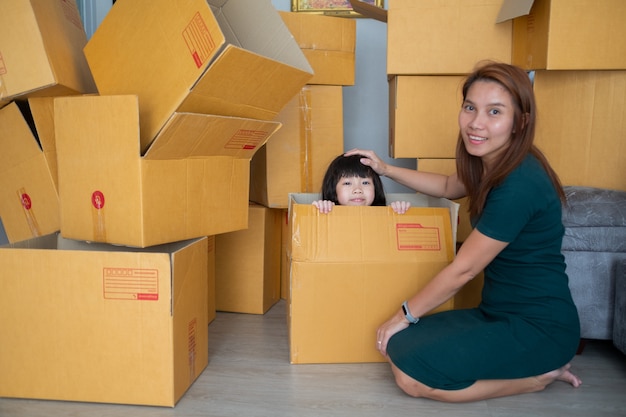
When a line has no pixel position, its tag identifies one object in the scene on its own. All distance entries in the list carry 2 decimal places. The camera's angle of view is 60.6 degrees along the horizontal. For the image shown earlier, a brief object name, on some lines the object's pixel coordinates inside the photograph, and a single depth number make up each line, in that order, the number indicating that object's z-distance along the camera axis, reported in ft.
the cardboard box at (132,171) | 4.11
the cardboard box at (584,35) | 5.46
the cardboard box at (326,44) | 6.25
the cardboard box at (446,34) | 6.10
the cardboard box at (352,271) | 4.90
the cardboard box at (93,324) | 4.15
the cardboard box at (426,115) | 6.40
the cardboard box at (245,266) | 6.50
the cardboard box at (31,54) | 4.85
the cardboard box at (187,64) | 4.05
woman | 4.20
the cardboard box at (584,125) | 5.85
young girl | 5.78
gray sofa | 5.08
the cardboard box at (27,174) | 5.08
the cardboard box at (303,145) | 6.38
